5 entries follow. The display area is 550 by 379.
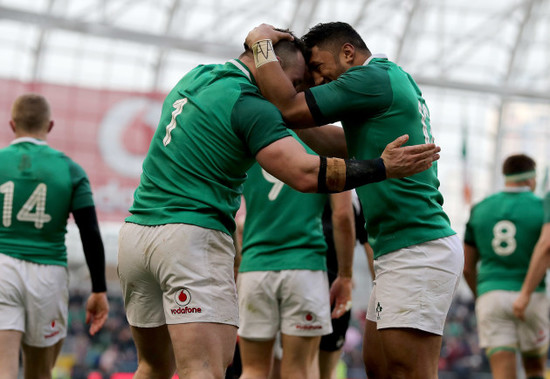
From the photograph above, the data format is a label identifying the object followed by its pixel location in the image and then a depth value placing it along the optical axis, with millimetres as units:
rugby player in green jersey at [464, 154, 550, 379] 13828
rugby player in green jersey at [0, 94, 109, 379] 10281
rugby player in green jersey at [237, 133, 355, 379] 10750
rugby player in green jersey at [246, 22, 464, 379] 7523
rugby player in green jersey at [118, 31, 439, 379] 6855
